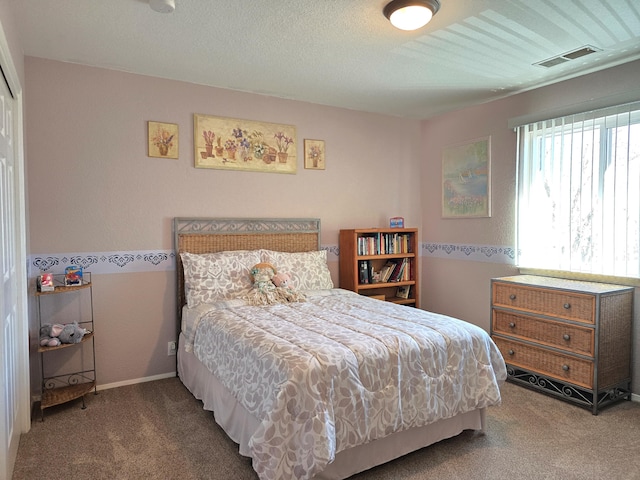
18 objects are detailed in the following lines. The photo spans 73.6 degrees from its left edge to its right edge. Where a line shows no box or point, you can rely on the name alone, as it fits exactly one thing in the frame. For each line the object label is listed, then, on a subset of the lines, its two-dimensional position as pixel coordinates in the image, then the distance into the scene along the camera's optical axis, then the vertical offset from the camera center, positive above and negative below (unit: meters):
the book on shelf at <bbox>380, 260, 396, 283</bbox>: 4.39 -0.48
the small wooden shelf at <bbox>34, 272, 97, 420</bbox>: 2.86 -0.94
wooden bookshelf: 4.17 -0.35
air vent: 2.85 +1.18
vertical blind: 3.04 +0.25
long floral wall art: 3.60 +0.72
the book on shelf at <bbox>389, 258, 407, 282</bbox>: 4.41 -0.47
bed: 1.85 -0.76
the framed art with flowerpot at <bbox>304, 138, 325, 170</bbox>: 4.13 +0.70
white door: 1.95 -0.36
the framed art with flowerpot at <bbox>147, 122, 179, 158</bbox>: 3.39 +0.70
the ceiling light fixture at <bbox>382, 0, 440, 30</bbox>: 2.21 +1.13
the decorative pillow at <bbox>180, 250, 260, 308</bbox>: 3.27 -0.39
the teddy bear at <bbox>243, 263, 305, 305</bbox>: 3.18 -0.48
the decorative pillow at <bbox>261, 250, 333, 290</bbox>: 3.68 -0.36
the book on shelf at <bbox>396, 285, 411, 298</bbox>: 4.52 -0.70
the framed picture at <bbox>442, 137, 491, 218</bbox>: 4.08 +0.46
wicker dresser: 2.85 -0.81
